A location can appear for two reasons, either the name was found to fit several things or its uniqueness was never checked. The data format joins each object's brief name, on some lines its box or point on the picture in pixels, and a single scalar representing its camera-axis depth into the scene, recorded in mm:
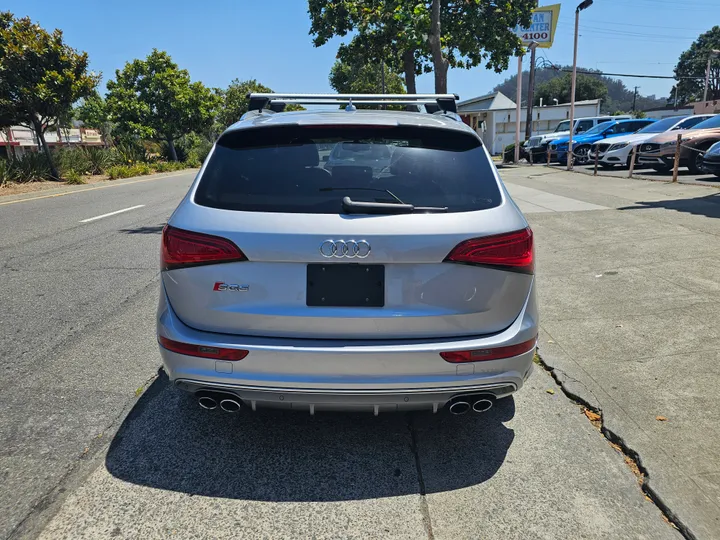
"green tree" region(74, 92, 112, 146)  60219
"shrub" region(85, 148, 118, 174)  25984
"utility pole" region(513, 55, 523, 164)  28828
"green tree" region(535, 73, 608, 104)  91625
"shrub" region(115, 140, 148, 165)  30183
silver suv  2484
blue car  23219
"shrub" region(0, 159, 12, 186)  18469
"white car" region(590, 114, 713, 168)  18094
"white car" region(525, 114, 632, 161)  27202
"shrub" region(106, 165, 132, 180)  24953
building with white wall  46094
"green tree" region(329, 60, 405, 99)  59650
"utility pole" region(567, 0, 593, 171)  20859
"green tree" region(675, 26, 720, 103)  89812
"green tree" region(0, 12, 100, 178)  18719
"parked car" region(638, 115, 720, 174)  15297
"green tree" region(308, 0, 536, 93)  17797
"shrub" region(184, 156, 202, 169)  38619
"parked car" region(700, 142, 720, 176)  12477
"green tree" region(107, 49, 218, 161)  35125
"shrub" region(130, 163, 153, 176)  27203
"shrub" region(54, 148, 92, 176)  22444
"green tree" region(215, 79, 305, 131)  68500
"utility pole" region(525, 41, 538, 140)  35306
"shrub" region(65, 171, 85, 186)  21203
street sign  25469
